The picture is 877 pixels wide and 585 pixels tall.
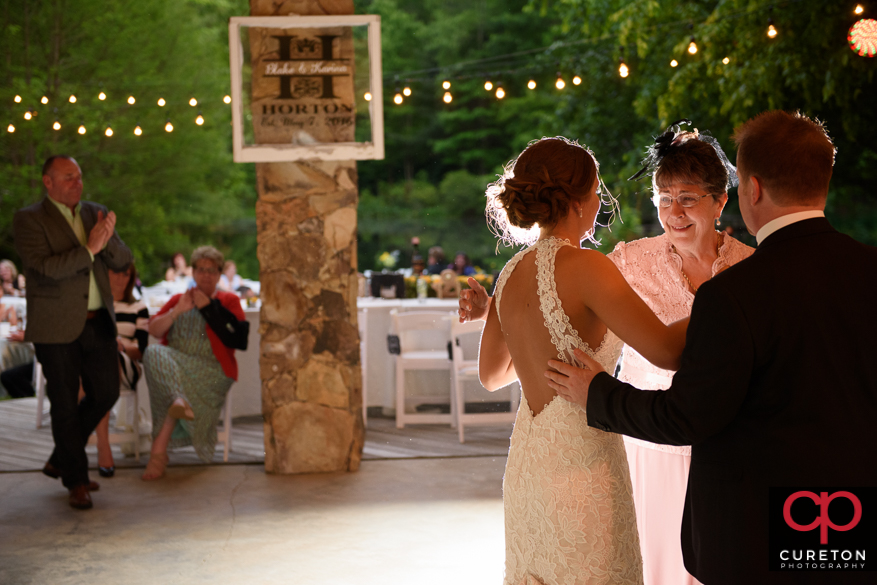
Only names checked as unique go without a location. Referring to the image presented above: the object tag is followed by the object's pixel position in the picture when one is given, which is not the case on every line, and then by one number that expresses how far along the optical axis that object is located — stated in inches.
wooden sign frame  170.6
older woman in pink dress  86.2
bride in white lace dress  64.5
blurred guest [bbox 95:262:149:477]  191.3
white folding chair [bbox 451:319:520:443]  205.9
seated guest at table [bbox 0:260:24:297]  329.7
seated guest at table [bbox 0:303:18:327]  283.6
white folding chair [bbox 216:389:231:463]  193.2
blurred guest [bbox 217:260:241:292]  353.4
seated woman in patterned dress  183.2
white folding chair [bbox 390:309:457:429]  225.6
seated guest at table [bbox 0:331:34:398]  271.1
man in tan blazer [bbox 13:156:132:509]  155.8
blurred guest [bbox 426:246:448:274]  391.2
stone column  175.0
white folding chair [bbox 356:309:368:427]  232.7
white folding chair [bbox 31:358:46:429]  227.0
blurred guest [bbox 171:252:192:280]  403.5
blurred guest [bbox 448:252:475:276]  375.6
